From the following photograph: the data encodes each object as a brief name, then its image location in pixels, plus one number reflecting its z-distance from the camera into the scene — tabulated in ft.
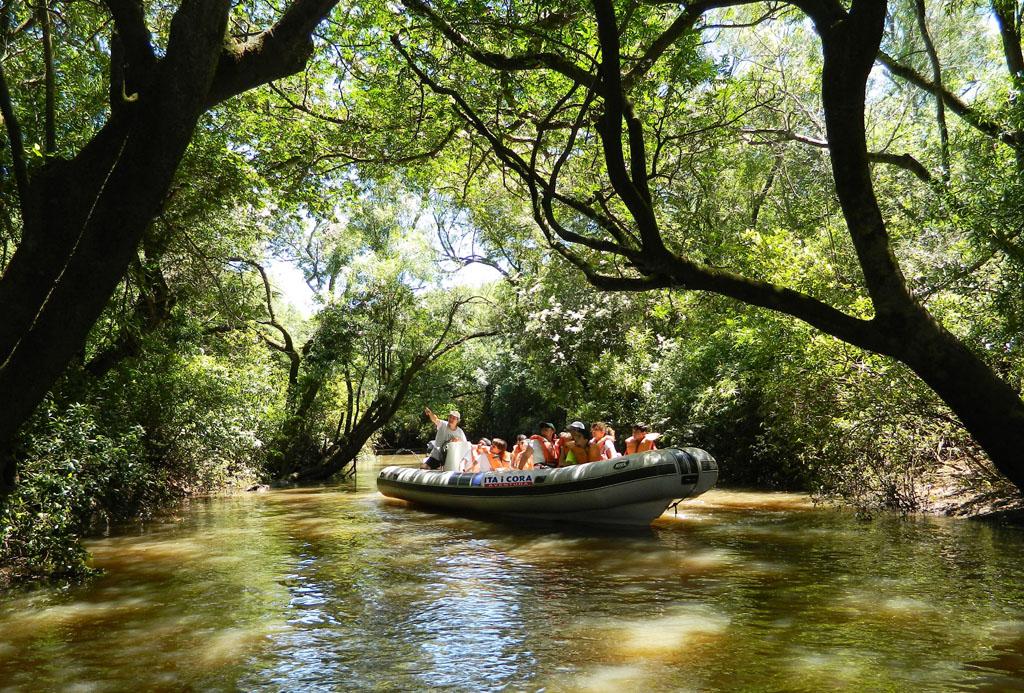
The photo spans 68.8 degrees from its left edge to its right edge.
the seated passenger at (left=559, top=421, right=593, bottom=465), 37.17
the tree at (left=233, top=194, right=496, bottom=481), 65.41
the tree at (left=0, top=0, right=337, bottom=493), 16.79
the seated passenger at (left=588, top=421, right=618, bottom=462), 37.09
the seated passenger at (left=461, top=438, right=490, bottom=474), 43.47
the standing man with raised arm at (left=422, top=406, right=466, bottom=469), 46.29
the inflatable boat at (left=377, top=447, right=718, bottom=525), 31.76
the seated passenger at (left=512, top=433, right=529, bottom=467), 41.38
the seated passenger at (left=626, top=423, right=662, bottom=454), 35.50
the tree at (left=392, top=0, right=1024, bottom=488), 22.99
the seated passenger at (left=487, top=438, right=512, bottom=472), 44.03
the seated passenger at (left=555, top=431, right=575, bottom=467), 37.83
